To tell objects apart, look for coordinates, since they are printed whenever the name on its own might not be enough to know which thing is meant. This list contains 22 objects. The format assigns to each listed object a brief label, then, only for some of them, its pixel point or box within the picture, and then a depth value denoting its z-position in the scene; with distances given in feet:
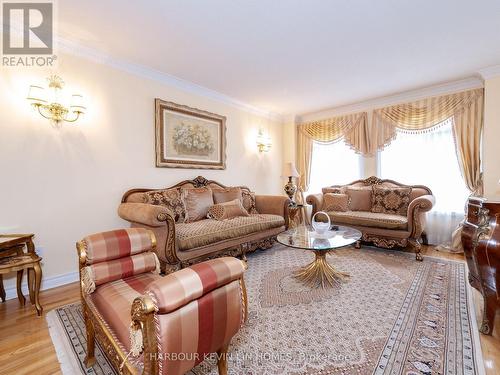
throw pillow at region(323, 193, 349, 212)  13.47
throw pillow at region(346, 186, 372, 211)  13.64
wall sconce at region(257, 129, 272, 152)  16.22
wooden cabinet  5.15
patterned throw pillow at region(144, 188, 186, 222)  9.62
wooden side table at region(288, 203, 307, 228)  12.88
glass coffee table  7.65
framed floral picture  11.14
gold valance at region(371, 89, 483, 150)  11.82
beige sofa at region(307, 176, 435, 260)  10.50
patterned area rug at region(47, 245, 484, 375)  4.63
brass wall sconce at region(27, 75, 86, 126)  7.52
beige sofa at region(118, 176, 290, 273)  7.99
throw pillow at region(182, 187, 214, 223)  10.71
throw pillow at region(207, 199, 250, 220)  10.92
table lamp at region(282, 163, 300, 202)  15.57
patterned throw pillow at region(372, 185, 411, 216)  12.44
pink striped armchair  2.77
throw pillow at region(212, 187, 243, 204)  12.15
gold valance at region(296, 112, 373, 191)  14.87
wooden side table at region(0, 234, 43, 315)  6.28
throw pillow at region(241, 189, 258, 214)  13.16
